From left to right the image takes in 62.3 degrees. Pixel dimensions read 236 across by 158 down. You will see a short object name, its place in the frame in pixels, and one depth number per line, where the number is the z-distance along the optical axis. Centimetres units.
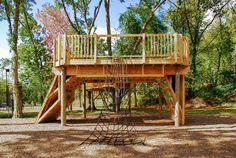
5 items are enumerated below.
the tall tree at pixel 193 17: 1975
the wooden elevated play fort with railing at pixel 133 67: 821
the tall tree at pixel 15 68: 1241
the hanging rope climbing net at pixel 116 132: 632
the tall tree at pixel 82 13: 1563
